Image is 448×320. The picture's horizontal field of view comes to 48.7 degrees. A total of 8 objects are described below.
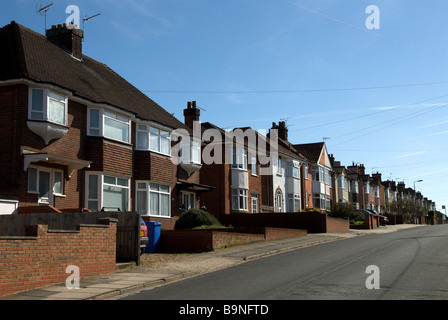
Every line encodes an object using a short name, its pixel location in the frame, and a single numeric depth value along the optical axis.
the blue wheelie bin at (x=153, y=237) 20.11
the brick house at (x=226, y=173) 36.00
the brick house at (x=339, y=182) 63.77
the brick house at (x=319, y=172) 54.97
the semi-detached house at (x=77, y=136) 19.45
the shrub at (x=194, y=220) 24.22
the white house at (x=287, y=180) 43.78
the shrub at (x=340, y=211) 45.12
